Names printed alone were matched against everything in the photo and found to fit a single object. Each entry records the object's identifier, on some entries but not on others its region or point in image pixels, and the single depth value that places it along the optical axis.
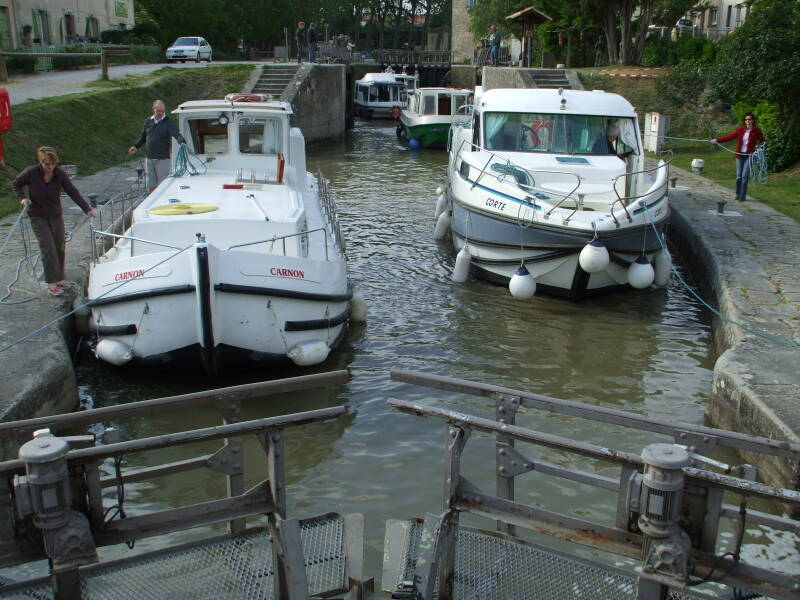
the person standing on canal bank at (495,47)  37.33
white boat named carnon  7.39
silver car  37.97
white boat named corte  10.40
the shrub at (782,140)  17.14
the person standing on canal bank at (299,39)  32.48
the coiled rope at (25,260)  8.46
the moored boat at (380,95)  36.56
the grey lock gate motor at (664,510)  3.48
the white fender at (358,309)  9.43
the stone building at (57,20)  35.06
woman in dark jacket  8.35
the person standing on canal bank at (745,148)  14.42
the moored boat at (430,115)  26.82
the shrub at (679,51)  30.25
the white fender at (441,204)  14.77
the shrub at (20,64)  27.37
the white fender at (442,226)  13.77
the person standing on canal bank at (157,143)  11.49
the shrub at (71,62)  30.92
